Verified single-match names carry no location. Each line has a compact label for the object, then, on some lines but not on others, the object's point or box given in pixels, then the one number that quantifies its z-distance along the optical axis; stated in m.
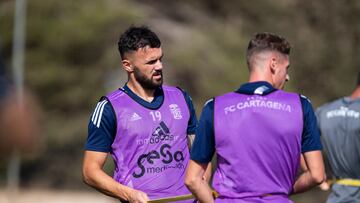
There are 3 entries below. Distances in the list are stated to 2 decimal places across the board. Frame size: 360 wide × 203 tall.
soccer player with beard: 14.09
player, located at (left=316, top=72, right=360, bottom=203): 17.72
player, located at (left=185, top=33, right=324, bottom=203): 11.86
